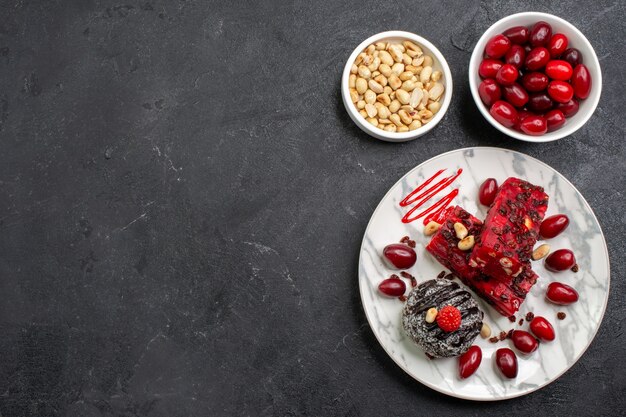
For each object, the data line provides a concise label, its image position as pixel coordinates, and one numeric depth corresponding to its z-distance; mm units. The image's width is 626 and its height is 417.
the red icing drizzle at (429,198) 745
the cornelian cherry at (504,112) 725
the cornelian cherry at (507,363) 727
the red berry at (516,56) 732
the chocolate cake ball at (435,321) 705
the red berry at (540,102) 730
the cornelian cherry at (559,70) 722
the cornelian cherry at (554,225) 733
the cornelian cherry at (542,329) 731
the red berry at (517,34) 734
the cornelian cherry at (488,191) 738
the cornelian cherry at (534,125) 723
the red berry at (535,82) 725
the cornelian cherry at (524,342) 730
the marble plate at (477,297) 736
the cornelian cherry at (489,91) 729
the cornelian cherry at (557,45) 730
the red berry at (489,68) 733
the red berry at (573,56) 733
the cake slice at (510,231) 694
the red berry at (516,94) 728
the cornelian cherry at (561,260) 733
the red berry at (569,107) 731
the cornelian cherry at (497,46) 731
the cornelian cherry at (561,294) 731
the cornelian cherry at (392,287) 729
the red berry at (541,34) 730
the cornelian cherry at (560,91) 720
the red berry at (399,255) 728
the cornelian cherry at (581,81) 725
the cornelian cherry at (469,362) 725
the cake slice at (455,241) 720
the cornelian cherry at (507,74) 723
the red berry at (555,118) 726
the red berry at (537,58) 723
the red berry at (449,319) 696
